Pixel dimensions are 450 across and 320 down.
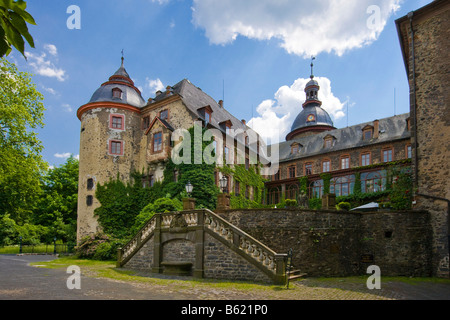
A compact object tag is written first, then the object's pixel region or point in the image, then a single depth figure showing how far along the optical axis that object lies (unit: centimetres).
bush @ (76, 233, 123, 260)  2483
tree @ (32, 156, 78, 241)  4203
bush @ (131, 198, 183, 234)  2672
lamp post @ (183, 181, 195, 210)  1853
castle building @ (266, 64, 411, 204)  3481
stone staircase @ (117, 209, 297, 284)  1438
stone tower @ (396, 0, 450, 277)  1761
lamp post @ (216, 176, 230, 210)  1972
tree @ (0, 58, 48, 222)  2480
